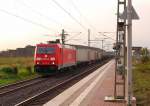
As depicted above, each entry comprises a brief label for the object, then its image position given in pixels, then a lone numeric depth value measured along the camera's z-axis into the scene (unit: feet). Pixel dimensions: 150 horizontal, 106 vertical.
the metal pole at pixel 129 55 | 44.75
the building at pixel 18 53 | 418.31
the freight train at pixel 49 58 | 115.34
